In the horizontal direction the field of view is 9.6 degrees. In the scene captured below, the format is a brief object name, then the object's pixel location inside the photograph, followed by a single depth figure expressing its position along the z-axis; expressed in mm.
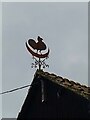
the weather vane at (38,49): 20259
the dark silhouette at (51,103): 17922
